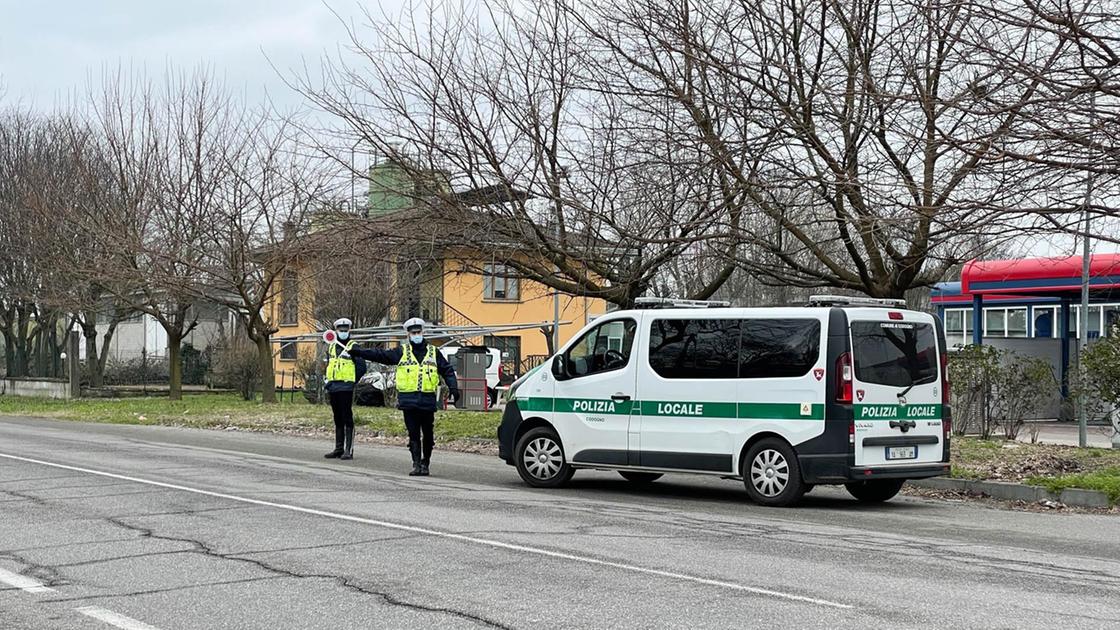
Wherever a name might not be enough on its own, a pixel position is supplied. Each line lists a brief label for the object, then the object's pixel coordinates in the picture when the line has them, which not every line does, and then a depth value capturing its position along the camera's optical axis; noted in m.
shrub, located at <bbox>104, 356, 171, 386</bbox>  48.84
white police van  12.02
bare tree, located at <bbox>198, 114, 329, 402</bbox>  29.34
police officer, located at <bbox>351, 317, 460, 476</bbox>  14.91
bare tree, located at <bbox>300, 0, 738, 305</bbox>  18.33
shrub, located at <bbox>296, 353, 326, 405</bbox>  34.53
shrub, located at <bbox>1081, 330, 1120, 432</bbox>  18.09
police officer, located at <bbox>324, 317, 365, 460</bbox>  17.58
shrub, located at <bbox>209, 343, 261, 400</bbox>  37.66
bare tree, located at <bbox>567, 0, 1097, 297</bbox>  14.39
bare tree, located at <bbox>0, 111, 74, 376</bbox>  36.56
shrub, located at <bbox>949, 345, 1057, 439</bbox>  19.53
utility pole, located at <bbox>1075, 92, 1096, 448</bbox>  18.45
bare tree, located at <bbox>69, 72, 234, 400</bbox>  30.52
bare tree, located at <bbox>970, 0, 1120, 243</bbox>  11.92
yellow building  19.70
